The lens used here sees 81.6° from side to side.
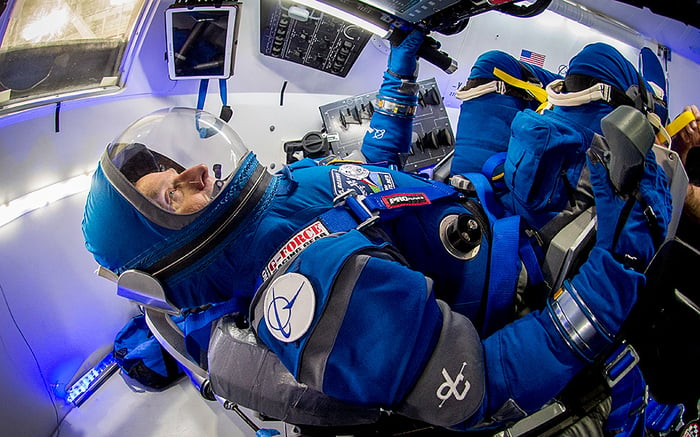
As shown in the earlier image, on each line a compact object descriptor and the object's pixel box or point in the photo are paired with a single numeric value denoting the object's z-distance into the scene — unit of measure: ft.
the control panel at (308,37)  7.54
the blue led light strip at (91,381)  5.88
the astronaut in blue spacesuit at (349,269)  2.90
